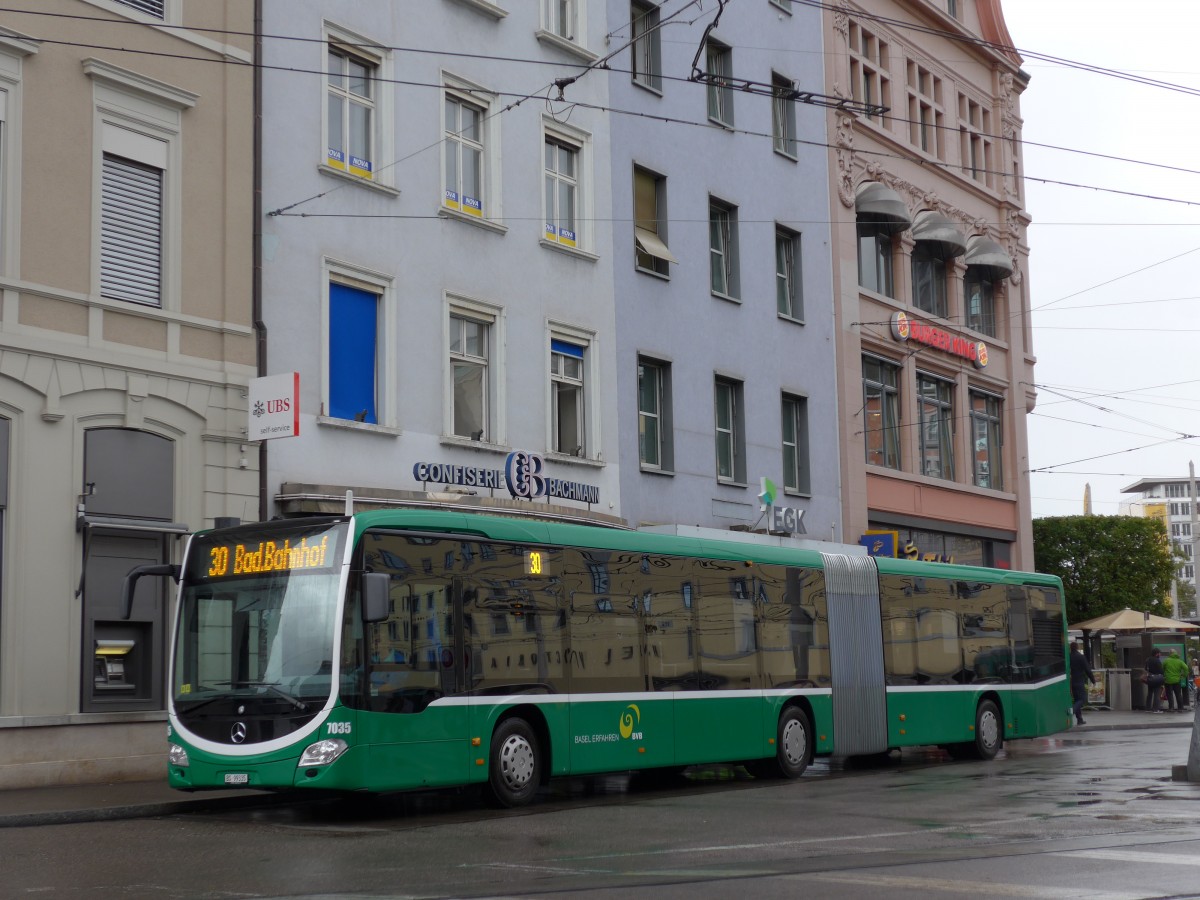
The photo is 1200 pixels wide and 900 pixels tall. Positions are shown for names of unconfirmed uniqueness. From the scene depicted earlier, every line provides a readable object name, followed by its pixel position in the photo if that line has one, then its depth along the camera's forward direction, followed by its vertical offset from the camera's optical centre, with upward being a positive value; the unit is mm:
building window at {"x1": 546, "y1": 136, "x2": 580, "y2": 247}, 27484 +7700
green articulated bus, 14659 +18
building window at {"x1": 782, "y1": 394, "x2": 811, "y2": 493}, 33750 +4215
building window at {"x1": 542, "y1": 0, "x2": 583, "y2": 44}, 28234 +10700
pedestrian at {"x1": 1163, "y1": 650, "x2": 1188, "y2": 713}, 39656 -690
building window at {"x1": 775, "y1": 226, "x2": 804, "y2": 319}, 34281 +7747
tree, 73938 +3944
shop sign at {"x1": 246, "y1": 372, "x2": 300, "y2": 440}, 20266 +3090
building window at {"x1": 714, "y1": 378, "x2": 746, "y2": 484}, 31688 +4199
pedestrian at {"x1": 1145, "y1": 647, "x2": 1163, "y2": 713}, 39781 -766
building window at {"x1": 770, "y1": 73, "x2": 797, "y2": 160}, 34312 +10891
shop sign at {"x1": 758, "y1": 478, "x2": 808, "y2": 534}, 31859 +2667
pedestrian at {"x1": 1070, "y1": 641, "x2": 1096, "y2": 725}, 33281 -579
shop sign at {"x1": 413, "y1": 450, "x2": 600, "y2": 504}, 24000 +2663
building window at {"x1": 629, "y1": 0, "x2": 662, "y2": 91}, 30188 +10989
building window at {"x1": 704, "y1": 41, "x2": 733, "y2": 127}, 32438 +10967
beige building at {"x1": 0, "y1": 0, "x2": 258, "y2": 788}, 18688 +3779
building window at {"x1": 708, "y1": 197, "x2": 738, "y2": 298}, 32125 +7806
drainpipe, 21156 +4985
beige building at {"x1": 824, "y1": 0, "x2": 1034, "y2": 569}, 36188 +8671
